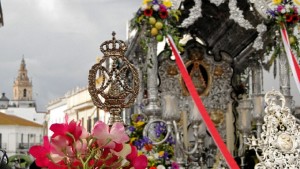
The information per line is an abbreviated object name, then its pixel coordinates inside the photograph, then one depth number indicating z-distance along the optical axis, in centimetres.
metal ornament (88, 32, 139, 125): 391
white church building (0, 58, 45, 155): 7306
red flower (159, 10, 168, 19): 948
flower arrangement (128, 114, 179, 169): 824
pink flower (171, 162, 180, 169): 818
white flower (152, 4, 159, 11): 943
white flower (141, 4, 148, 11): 949
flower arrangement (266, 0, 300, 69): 991
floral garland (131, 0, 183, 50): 946
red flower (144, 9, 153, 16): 946
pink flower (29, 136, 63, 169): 259
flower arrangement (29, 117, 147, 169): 258
